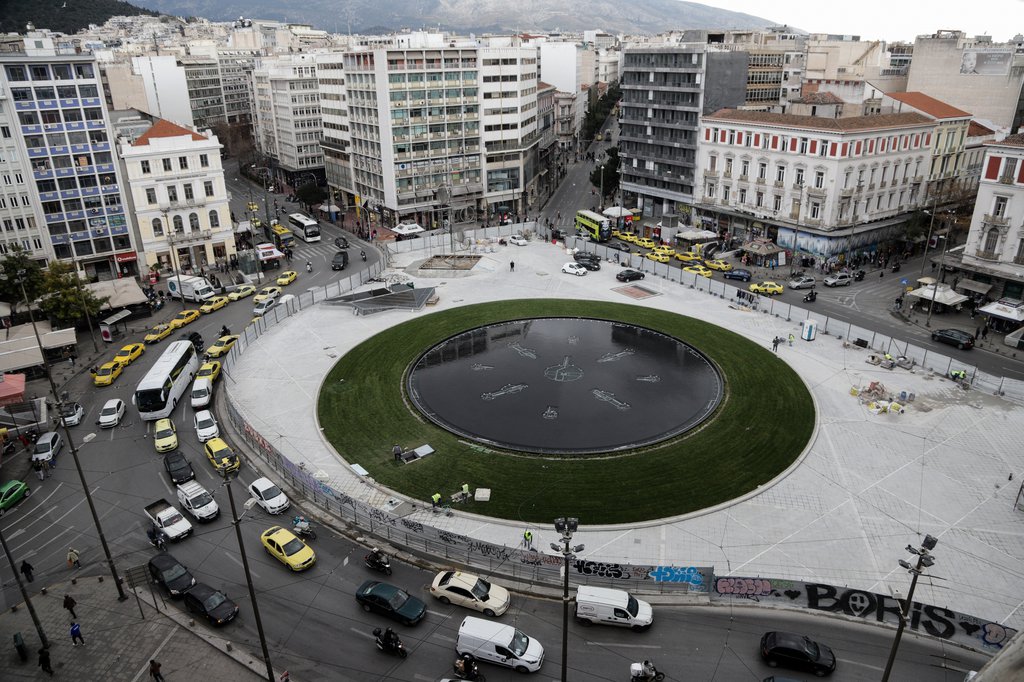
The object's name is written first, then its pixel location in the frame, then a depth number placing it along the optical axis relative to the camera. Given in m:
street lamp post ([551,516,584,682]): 21.28
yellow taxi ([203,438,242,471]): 39.59
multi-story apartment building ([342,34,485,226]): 90.69
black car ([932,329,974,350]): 54.81
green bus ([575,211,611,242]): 87.31
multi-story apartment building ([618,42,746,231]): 87.69
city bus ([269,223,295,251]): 87.69
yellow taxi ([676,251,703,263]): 78.38
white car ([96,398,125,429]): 45.28
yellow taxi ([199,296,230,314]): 66.00
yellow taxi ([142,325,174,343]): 59.16
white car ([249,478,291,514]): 36.03
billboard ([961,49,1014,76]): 86.56
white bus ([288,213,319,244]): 92.62
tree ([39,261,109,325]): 57.97
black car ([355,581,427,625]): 28.56
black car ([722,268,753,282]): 72.06
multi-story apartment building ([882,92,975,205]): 78.06
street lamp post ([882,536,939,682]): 19.91
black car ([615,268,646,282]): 72.12
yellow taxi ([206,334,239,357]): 55.03
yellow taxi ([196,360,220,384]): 51.59
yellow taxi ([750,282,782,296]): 67.75
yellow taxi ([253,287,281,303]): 66.56
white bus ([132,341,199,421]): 45.66
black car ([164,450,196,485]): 38.69
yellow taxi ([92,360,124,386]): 51.38
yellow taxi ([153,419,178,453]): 42.28
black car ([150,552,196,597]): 30.53
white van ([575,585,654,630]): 28.06
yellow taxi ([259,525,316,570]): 31.92
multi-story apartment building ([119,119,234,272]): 72.56
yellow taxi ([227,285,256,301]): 69.00
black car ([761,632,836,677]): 25.72
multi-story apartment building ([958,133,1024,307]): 57.97
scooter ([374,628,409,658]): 26.87
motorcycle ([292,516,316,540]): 34.28
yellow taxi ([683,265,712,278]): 72.00
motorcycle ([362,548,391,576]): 31.72
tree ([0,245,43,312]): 56.51
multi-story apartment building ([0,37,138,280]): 66.31
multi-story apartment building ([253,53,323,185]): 119.62
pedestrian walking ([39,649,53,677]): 26.59
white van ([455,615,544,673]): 26.12
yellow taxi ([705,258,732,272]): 74.94
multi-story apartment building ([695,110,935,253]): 71.81
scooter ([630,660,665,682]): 25.25
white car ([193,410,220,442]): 43.28
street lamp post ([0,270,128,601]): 29.77
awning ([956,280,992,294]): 61.47
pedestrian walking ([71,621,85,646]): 27.73
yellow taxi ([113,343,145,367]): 54.31
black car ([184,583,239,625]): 28.82
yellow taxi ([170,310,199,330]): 61.91
